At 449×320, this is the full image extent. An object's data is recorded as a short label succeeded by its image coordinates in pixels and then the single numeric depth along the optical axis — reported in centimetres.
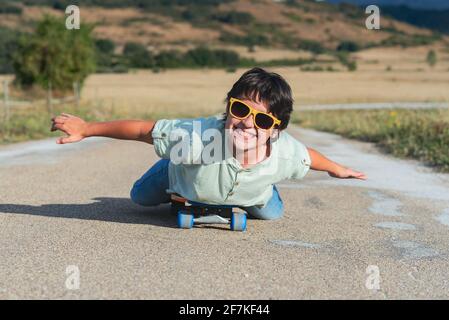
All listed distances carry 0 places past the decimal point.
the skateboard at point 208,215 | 582
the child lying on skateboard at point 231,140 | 532
